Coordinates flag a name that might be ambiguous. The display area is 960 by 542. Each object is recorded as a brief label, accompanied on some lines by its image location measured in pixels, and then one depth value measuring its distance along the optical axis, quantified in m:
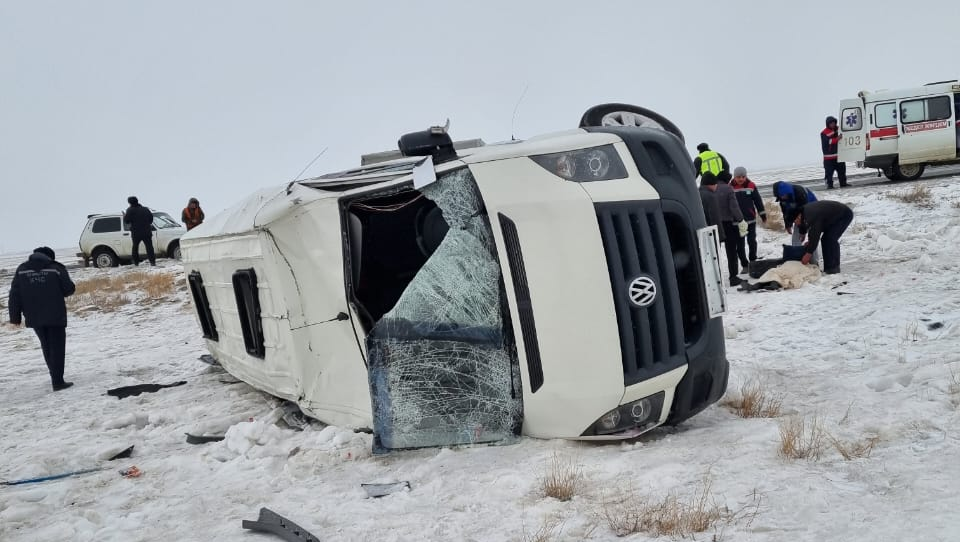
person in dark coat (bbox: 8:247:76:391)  7.84
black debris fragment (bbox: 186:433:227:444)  5.03
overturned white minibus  3.55
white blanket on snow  8.41
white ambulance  16.62
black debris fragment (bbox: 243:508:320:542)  3.01
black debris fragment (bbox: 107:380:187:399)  6.96
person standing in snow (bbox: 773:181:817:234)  9.04
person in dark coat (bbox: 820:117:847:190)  16.67
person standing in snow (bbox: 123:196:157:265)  18.02
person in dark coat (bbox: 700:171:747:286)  9.21
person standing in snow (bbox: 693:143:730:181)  10.35
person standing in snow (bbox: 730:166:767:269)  9.70
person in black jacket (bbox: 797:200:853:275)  8.48
